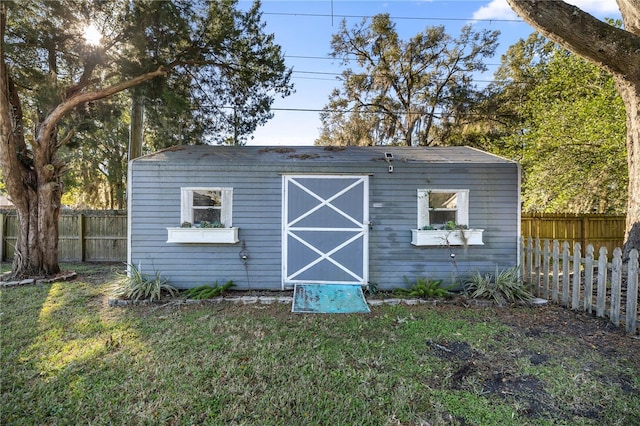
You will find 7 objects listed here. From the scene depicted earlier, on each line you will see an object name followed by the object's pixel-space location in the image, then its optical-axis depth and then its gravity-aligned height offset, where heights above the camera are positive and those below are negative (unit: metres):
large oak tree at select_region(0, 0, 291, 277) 5.50 +3.34
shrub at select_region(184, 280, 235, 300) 4.85 -1.41
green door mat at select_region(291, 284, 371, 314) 4.42 -1.47
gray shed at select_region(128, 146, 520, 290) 5.20 -0.13
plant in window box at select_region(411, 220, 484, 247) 5.09 -0.43
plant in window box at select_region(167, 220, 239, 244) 5.06 -0.43
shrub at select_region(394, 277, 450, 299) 4.92 -1.36
